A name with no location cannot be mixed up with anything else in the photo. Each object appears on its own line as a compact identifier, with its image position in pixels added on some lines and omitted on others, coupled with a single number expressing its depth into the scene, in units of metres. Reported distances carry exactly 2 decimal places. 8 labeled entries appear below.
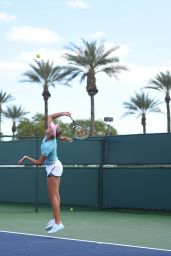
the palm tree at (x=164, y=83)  45.66
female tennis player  9.05
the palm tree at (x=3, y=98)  56.19
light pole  29.37
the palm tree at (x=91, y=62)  39.06
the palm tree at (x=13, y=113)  63.38
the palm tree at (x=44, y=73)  44.59
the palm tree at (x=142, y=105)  53.88
